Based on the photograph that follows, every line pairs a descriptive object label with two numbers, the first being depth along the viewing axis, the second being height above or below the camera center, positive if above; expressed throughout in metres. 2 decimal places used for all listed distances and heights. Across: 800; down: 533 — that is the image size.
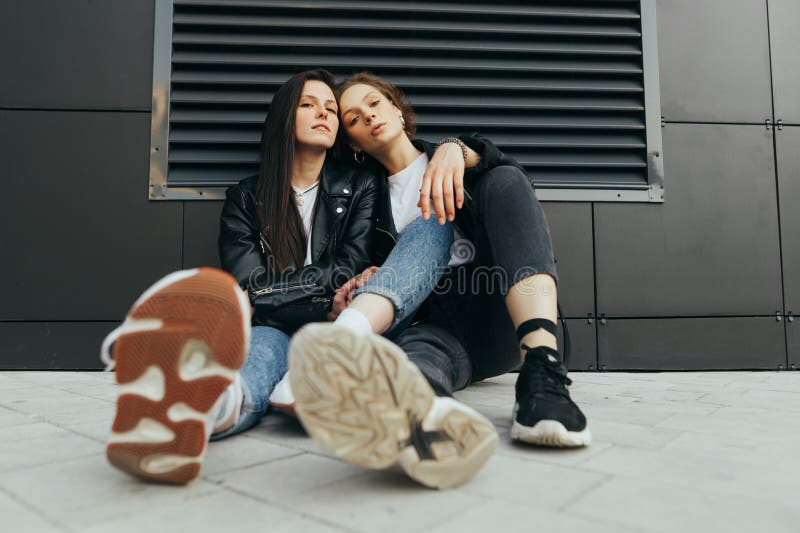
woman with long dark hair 0.80 +0.01
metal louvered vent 2.59 +1.22
